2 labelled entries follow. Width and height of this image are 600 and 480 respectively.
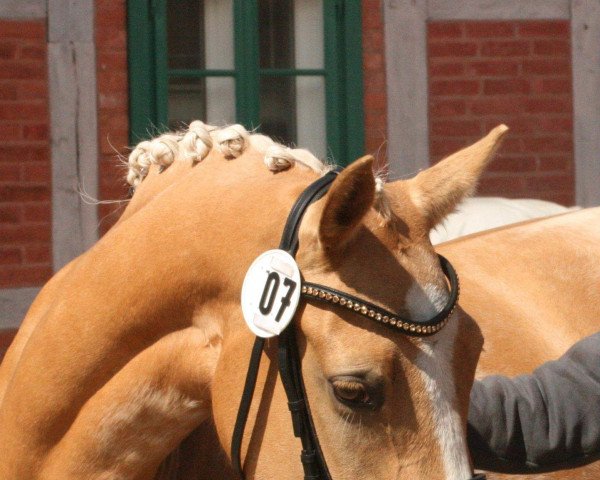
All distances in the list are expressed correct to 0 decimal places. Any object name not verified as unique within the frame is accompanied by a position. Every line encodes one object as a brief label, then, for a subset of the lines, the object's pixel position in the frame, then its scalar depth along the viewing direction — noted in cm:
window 739
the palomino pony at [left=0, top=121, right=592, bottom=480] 358
